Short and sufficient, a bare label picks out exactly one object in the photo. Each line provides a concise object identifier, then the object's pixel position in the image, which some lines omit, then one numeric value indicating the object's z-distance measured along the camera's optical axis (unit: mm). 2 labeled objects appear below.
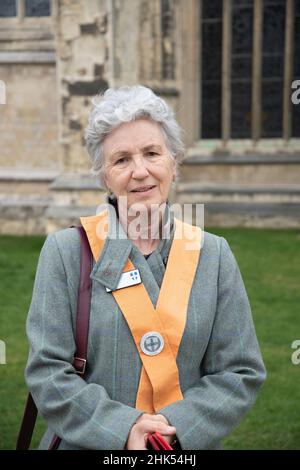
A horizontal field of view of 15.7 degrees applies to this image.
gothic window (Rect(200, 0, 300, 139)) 10828
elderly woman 2048
